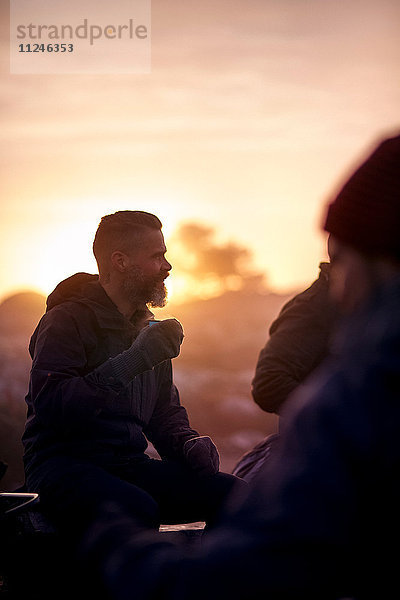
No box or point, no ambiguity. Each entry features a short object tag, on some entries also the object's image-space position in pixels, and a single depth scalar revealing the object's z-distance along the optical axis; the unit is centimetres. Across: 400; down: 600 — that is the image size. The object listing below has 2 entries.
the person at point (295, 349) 370
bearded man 299
